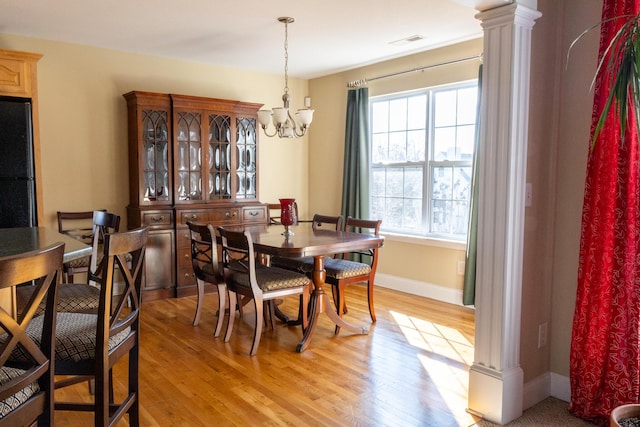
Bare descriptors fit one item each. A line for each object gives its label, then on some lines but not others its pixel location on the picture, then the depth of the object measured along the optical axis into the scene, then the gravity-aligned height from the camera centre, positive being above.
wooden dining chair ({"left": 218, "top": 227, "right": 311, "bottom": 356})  3.35 -0.75
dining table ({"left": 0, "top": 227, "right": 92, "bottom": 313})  1.98 -0.31
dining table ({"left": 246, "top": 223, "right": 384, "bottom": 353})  3.31 -0.49
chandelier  3.97 +0.49
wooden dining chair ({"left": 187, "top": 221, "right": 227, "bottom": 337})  3.71 -0.76
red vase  3.81 -0.28
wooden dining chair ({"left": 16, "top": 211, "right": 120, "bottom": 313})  2.32 -0.59
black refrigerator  3.94 +0.08
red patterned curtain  2.29 -0.43
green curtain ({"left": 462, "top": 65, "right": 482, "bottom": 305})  4.34 -0.57
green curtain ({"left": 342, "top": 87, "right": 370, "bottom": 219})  5.57 +0.28
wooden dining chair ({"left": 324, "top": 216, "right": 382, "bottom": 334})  3.83 -0.76
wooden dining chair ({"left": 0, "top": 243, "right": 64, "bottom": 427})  1.26 -0.48
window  4.73 +0.19
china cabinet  4.84 +0.02
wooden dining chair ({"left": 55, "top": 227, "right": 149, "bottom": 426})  1.71 -0.58
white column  2.39 -0.14
